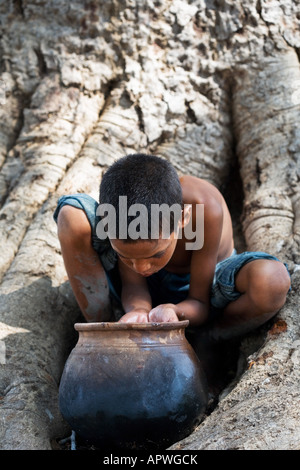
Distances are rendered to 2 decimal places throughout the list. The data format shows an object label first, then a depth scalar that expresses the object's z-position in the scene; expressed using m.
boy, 1.90
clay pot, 1.64
